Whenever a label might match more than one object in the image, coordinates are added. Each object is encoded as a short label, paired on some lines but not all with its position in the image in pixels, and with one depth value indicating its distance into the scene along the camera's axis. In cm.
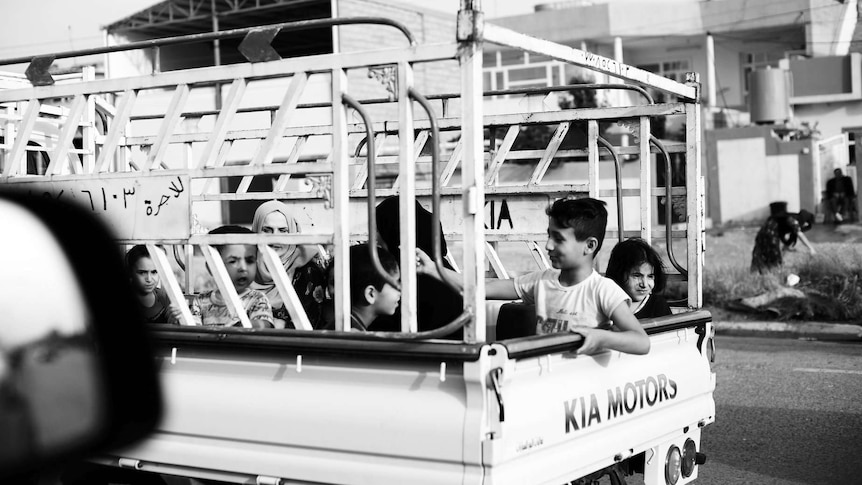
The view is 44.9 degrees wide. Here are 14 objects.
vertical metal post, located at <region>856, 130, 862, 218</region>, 2711
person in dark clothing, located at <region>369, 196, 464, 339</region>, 448
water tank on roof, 3053
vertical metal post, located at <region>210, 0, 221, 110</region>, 3158
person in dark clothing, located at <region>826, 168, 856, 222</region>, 2766
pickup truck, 333
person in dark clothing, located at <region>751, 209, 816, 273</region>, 1502
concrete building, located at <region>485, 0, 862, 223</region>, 2998
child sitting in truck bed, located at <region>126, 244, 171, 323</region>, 471
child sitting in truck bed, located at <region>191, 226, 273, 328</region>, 484
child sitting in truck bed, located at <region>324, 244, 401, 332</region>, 409
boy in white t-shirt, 406
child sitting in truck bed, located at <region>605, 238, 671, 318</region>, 528
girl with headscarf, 483
